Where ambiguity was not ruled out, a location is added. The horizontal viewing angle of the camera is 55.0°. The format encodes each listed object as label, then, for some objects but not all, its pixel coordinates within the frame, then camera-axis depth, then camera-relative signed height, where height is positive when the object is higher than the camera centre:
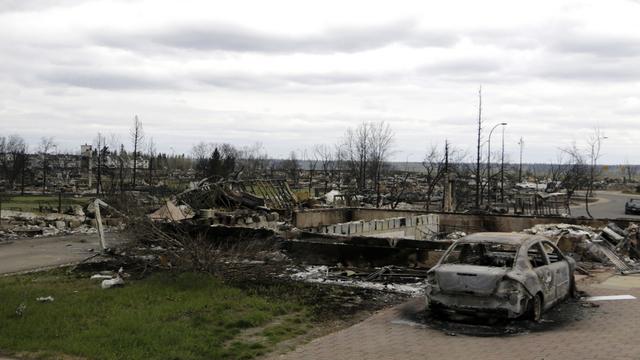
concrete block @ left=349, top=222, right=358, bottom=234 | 22.02 -1.99
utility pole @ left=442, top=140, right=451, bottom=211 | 31.30 -0.97
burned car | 8.88 -1.53
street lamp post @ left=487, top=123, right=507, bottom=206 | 41.75 +0.23
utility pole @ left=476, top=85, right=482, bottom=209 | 35.09 +0.04
